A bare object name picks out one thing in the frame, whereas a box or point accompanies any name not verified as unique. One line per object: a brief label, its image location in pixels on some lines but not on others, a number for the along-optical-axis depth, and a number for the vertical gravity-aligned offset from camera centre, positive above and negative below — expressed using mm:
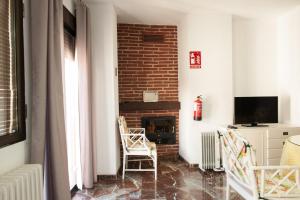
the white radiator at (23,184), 1388 -547
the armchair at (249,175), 1880 -699
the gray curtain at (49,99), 1828 -23
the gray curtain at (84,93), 3043 +32
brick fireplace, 4469 +482
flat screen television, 3848 -240
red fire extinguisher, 3846 -221
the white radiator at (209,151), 3832 -897
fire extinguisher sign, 3969 +585
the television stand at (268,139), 3615 -667
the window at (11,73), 1645 +166
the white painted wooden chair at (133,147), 3500 -765
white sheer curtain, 3061 -213
